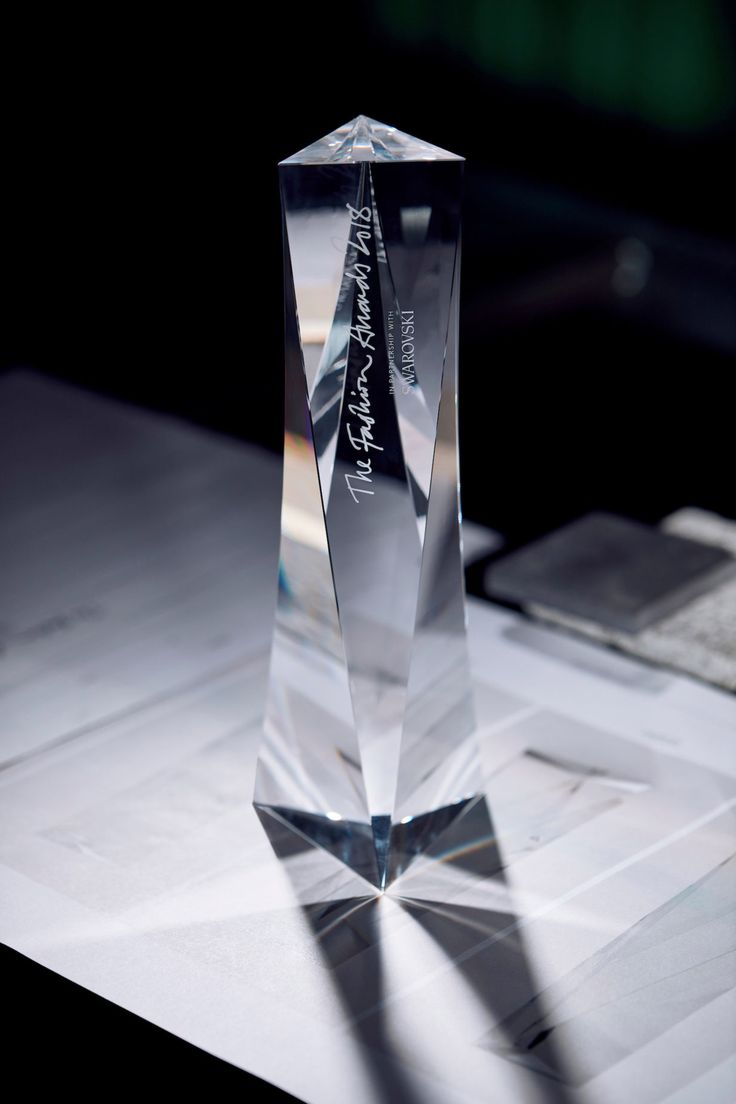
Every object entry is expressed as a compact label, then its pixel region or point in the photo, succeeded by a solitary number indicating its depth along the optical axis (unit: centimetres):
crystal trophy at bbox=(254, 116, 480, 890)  94
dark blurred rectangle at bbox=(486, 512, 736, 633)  118
